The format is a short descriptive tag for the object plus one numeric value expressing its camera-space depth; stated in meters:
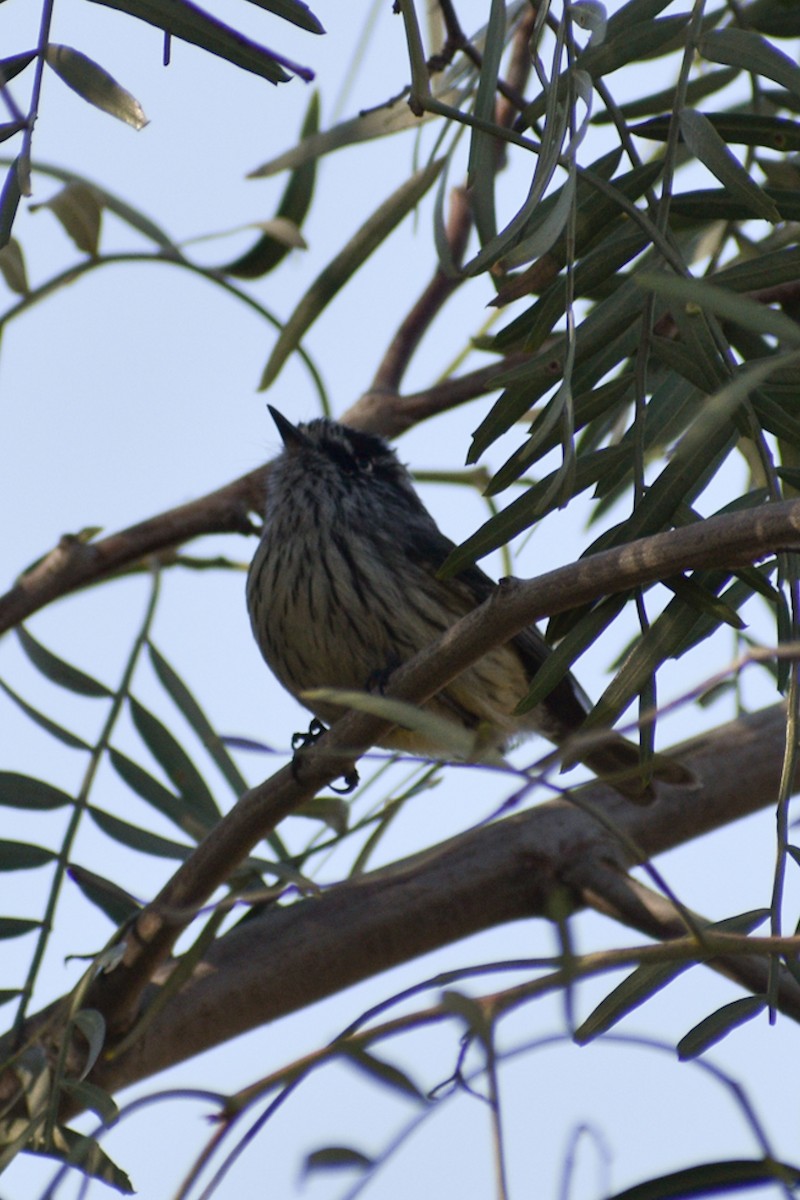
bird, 8.44
